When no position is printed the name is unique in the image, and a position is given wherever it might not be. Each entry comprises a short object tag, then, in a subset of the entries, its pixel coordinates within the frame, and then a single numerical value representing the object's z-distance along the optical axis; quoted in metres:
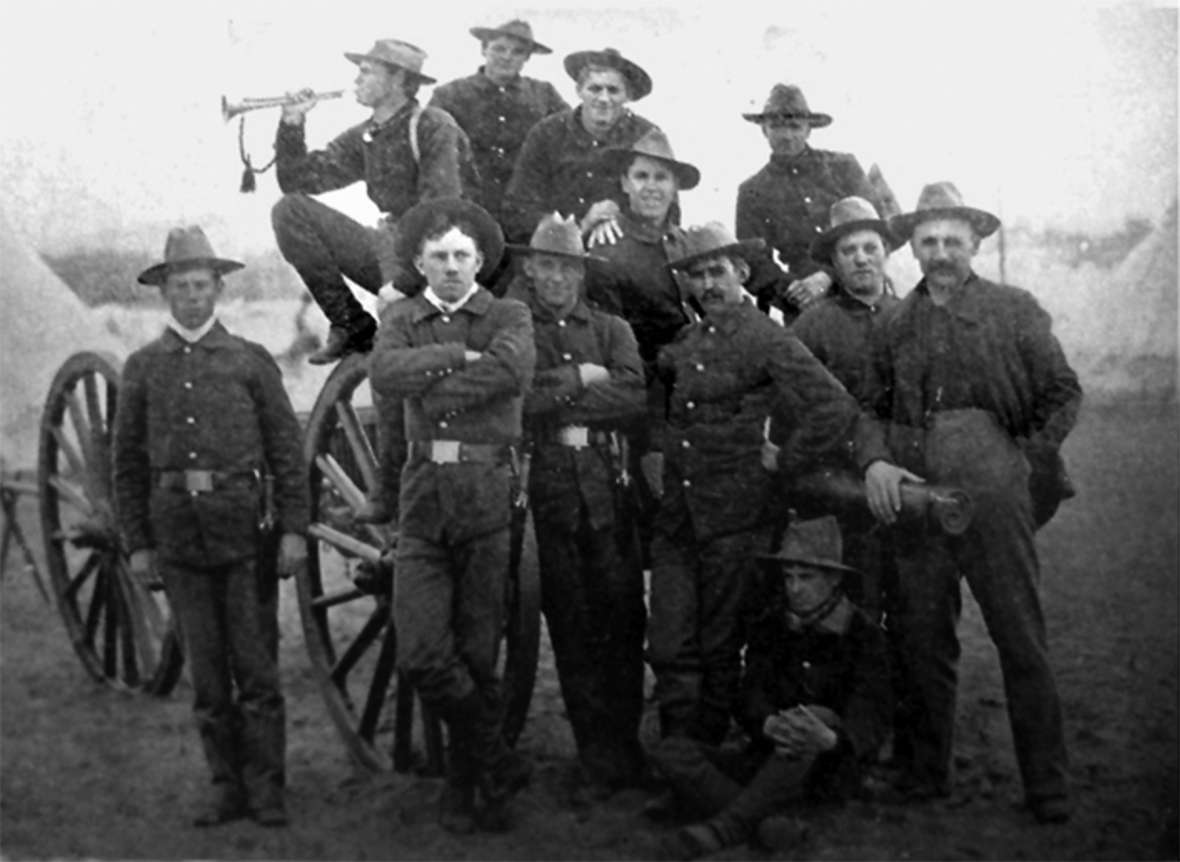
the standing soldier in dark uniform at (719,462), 4.99
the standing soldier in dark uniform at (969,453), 4.77
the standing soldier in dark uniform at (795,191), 5.05
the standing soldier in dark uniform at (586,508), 5.01
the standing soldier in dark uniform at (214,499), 4.93
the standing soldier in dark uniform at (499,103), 5.18
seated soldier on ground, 4.74
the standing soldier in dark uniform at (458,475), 4.68
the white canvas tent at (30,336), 5.14
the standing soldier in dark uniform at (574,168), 5.32
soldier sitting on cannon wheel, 5.11
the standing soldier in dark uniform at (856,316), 4.98
